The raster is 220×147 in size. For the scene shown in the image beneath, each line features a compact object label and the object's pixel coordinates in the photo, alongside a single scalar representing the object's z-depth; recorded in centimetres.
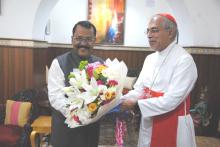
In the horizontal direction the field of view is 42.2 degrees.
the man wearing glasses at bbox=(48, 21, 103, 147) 214
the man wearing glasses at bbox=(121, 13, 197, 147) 216
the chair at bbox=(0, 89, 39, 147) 368
